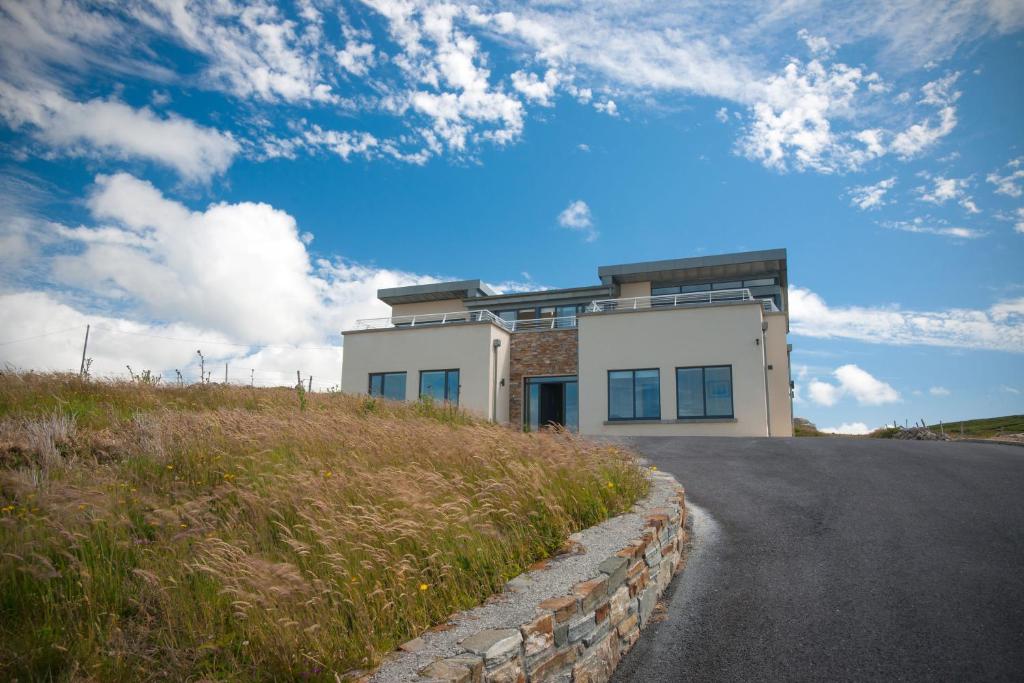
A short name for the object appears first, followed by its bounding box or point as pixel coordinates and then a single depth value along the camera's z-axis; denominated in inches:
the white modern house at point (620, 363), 770.8
